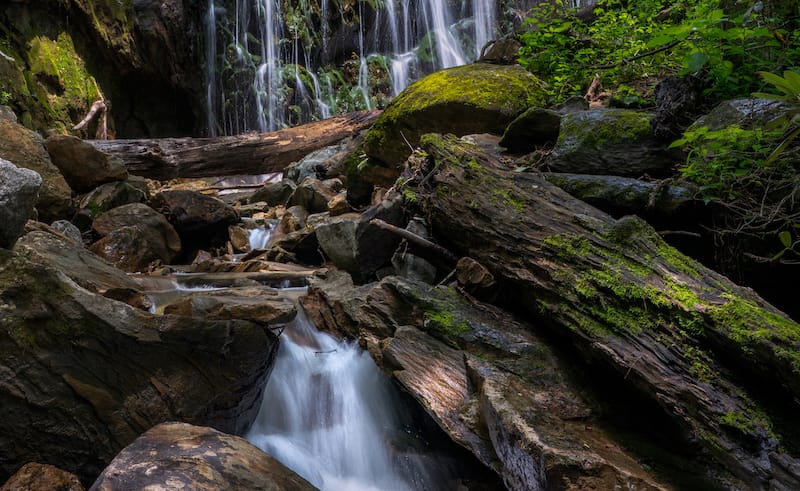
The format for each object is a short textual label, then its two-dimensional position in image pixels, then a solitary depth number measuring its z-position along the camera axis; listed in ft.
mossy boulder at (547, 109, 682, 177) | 12.26
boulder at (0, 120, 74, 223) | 19.12
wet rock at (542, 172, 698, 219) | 10.61
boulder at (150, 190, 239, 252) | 25.16
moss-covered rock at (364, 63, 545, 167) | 18.47
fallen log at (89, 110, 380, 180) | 31.78
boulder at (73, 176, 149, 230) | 22.82
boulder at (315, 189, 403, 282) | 16.43
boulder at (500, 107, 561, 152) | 14.92
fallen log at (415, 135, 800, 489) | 6.57
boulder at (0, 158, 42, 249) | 8.58
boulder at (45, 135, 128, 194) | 23.68
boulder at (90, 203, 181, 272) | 21.36
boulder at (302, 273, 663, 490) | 6.49
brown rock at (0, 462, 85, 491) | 7.45
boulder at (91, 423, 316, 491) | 6.29
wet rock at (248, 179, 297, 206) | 33.63
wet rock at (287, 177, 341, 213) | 28.86
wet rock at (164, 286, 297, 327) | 10.85
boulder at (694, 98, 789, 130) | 9.50
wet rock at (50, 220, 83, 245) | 19.61
